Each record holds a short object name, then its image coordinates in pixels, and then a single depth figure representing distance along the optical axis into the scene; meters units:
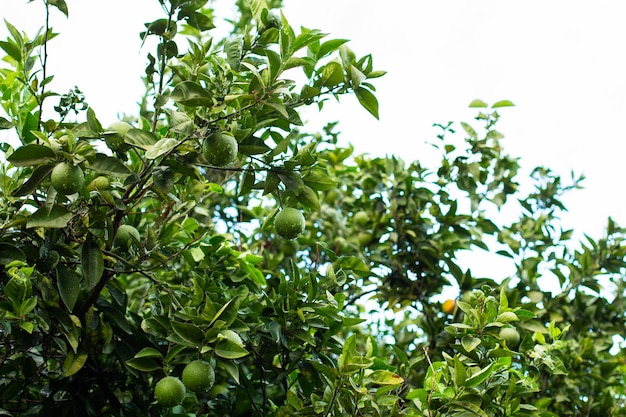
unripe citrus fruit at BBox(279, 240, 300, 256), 3.74
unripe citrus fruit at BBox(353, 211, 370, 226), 3.69
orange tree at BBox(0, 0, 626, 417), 1.93
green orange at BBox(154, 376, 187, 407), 1.94
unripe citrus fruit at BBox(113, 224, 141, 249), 2.18
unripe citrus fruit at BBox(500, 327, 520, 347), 2.40
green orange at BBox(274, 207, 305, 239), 2.13
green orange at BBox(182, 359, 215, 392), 1.89
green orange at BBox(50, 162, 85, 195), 1.84
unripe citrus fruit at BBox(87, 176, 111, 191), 2.04
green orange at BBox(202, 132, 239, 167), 1.89
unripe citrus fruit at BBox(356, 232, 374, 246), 3.61
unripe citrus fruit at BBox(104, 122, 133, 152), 2.04
